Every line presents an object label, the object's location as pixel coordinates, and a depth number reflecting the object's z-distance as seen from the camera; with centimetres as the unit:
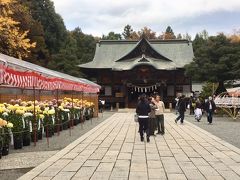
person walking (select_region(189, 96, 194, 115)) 2374
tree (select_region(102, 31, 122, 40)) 5543
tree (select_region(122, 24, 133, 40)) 6273
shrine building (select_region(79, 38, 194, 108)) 3089
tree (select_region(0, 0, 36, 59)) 1404
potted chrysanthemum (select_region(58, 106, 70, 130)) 1209
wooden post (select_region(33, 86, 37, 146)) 865
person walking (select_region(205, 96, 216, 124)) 1547
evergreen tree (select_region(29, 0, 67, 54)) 3465
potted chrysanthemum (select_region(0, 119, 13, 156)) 695
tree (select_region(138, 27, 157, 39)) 5112
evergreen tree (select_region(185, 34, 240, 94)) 2285
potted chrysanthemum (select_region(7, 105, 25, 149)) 799
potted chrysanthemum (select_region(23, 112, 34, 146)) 841
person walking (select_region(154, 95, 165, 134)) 1079
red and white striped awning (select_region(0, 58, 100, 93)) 705
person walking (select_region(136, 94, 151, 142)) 901
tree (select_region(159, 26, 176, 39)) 5480
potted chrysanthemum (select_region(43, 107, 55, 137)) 1010
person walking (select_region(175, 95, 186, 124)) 1458
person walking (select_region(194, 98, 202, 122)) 1713
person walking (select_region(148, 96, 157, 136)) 1015
